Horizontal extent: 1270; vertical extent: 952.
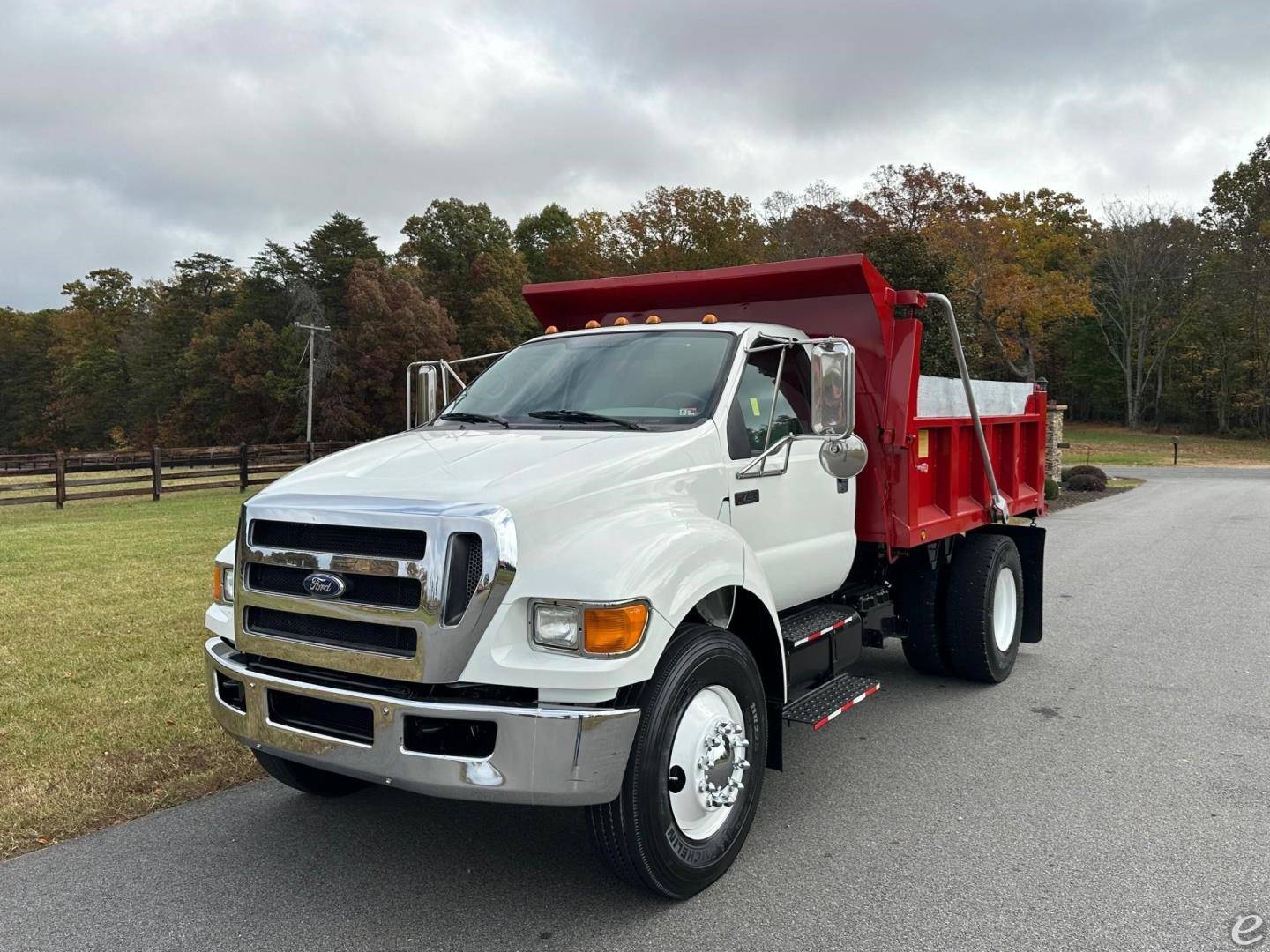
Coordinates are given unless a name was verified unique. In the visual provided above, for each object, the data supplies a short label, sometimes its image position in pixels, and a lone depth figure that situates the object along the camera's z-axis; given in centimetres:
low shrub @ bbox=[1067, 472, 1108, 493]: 2228
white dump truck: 302
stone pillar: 2148
